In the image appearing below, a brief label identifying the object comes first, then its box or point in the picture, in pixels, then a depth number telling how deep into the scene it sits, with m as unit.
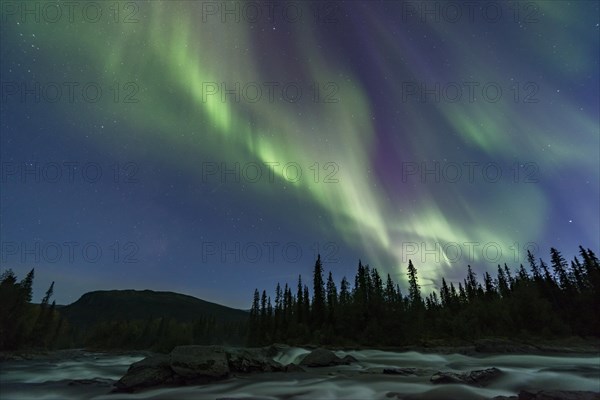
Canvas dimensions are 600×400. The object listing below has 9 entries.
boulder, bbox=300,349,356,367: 26.80
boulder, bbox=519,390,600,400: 9.22
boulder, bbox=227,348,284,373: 20.33
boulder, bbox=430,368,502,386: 15.41
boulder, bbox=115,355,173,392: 15.41
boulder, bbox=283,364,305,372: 22.52
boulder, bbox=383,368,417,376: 19.62
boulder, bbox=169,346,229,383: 17.03
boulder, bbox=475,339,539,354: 42.75
